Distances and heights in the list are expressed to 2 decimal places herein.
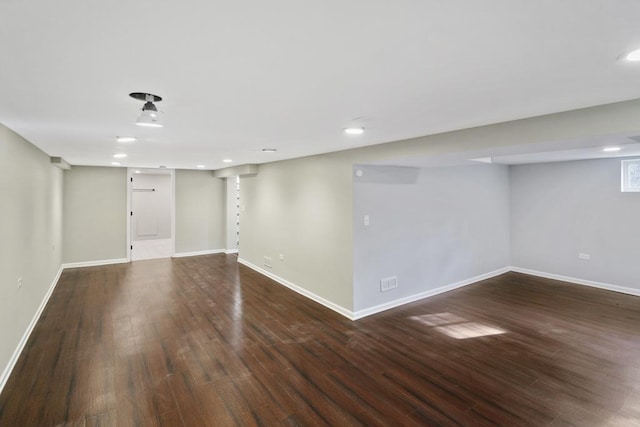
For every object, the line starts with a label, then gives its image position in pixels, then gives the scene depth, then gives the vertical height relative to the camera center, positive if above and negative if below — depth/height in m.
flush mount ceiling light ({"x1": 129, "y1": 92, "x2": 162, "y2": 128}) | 1.91 +0.74
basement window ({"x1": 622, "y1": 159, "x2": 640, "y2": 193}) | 5.10 +0.65
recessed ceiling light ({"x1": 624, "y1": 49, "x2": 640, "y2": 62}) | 1.36 +0.73
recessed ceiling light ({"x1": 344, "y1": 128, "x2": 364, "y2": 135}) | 2.87 +0.83
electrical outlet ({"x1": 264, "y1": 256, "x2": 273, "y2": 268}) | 6.20 -0.90
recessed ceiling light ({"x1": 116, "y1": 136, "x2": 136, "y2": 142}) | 3.38 +0.93
